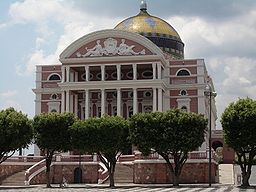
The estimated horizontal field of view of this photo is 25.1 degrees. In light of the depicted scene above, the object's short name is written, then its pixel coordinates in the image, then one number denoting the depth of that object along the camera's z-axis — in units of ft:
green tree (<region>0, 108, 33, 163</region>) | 207.51
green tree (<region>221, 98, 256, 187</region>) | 187.32
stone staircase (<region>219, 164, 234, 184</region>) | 235.40
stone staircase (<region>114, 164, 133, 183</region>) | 231.09
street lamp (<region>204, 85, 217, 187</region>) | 192.30
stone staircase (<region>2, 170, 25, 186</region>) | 233.76
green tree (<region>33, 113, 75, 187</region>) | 210.18
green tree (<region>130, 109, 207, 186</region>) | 199.11
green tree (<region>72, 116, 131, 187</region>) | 201.46
